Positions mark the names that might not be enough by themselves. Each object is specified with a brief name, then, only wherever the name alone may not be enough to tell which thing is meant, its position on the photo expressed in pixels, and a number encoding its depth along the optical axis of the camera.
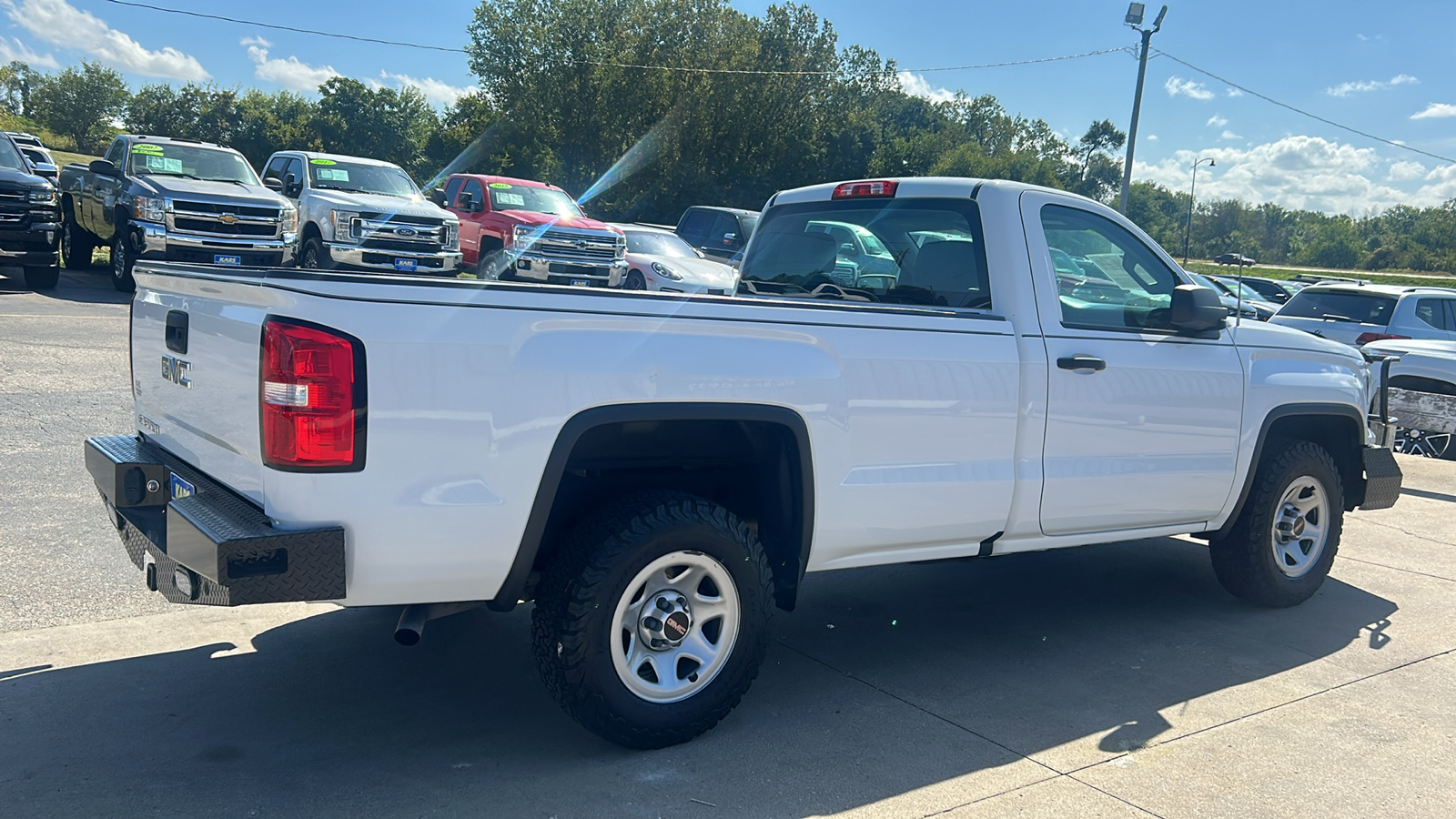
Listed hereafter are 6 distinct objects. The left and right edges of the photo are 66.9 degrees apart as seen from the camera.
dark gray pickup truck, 14.57
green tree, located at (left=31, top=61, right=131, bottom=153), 91.69
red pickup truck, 17.28
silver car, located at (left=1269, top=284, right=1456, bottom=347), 12.86
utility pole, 28.44
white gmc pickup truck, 3.00
